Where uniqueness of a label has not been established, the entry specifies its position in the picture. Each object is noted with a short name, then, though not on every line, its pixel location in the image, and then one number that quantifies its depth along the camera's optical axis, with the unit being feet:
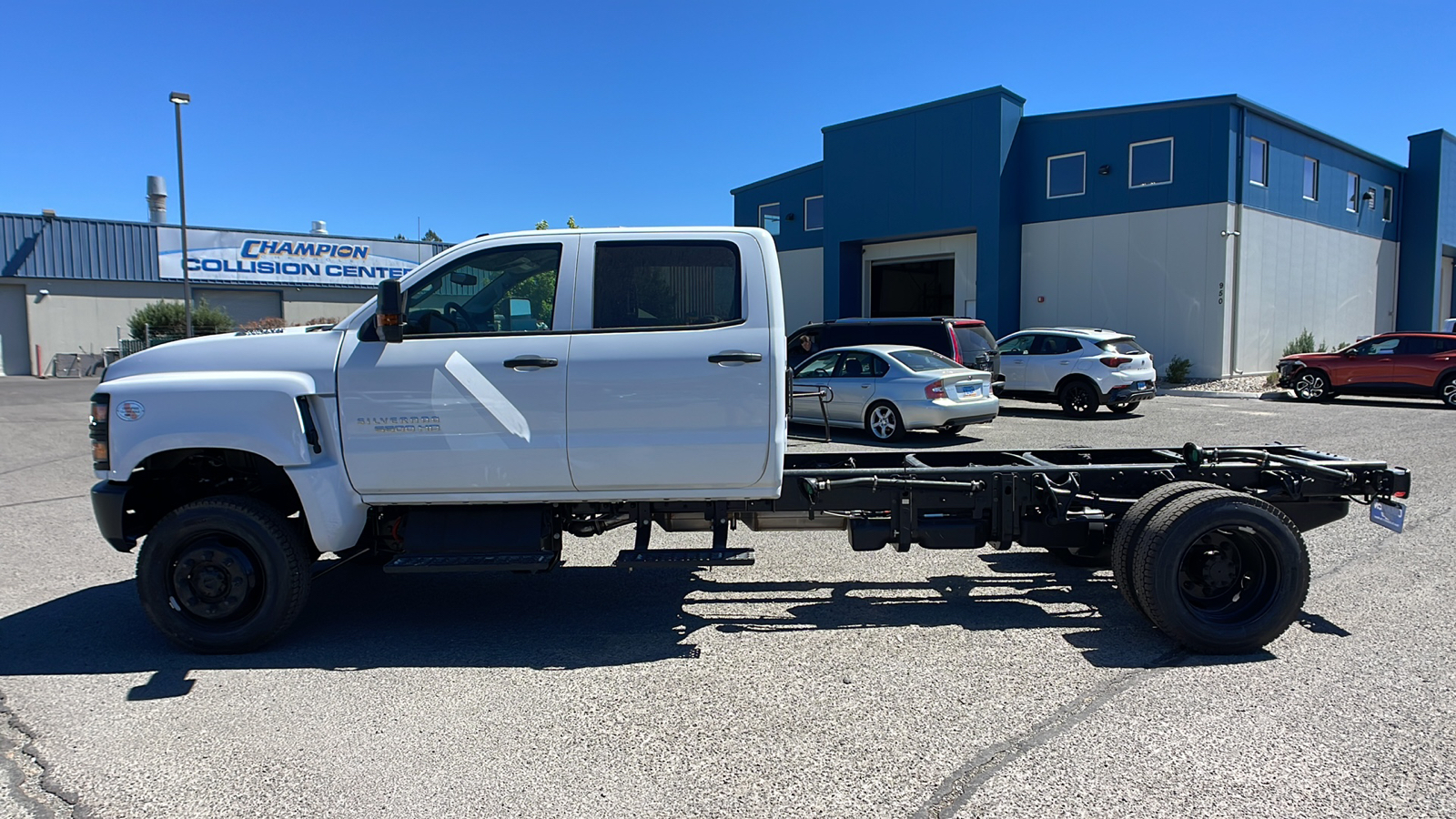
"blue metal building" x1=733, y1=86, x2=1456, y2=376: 78.84
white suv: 53.31
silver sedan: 41.22
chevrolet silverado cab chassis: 15.29
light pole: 76.54
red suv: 58.80
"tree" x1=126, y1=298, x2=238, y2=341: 105.60
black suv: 49.24
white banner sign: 120.06
